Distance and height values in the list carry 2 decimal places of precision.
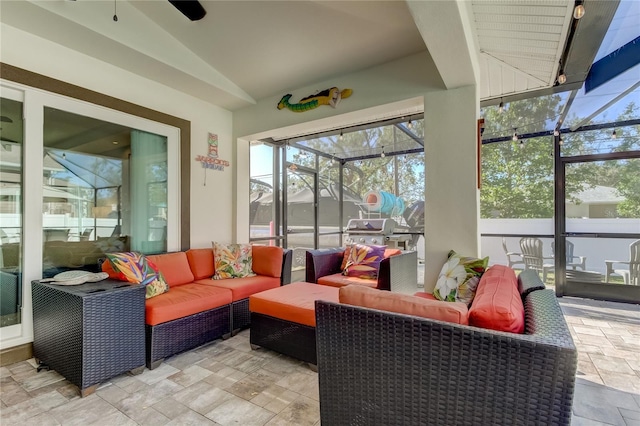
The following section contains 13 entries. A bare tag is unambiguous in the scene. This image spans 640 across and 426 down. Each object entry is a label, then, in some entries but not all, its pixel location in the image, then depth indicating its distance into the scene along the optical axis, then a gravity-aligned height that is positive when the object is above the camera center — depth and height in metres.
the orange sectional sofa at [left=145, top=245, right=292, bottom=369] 2.48 -0.77
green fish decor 3.65 +1.45
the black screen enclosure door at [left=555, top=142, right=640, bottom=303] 4.16 -0.18
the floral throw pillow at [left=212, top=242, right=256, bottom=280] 3.59 -0.53
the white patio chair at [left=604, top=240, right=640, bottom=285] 4.16 -0.72
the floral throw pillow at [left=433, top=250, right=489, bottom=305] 2.38 -0.52
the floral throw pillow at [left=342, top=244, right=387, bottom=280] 3.70 -0.57
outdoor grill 5.43 -0.32
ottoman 2.39 -0.87
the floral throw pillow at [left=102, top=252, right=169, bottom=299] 2.68 -0.49
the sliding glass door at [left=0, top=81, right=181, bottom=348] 2.59 +0.28
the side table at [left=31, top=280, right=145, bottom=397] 2.07 -0.83
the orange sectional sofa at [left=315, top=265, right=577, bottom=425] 1.02 -0.55
